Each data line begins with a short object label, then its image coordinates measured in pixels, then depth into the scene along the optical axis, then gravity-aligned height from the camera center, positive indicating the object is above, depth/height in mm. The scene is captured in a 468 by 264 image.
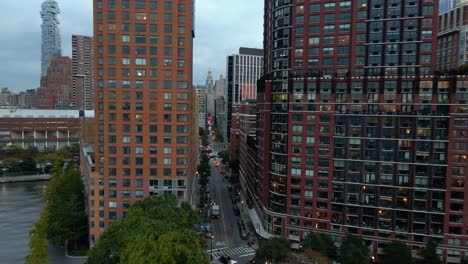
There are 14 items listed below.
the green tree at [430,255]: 65250 -28329
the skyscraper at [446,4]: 172275 +55175
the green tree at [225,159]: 195275 -30261
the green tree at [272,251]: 65750 -28081
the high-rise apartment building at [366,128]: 70250 -4360
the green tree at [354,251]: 65125 -28254
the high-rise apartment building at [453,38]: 134000 +29509
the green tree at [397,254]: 64438 -28044
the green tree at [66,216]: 77625 -26373
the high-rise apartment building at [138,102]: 72750 +889
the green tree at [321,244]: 71125 -29060
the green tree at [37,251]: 57438 -25287
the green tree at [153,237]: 42531 -18843
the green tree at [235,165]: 163500 -28199
